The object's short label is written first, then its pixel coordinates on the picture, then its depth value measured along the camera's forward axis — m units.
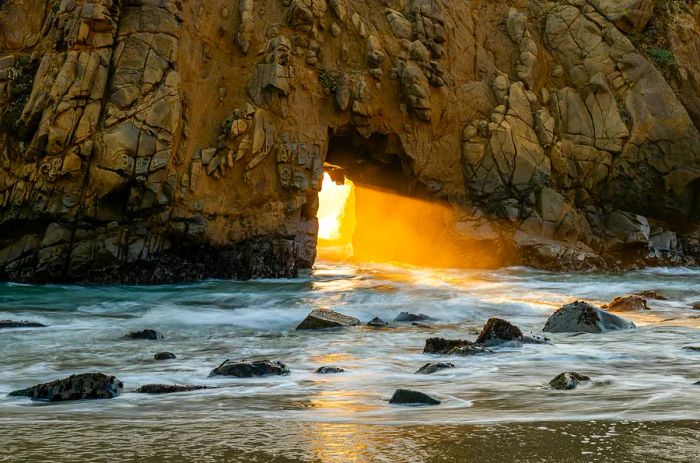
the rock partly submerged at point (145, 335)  10.82
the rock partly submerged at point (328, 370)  7.93
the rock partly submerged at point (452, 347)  8.91
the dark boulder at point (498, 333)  9.77
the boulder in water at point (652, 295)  16.11
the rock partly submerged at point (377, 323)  12.53
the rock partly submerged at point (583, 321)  11.09
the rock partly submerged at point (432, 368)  7.80
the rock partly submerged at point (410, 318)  13.36
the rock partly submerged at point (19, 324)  11.33
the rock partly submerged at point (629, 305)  14.10
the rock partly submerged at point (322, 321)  12.18
